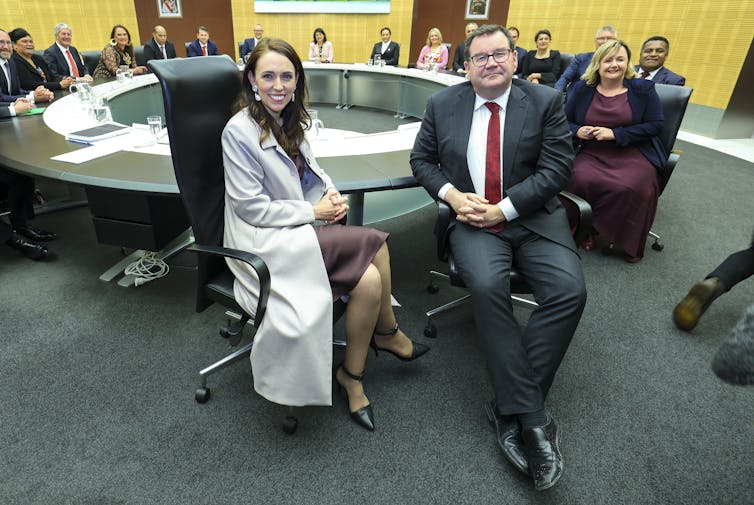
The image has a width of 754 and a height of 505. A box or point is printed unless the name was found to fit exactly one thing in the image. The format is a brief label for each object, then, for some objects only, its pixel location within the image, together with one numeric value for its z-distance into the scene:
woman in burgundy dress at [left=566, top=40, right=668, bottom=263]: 2.70
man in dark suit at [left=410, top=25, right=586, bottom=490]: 1.54
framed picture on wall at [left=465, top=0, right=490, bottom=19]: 8.99
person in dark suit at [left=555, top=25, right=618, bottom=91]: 4.30
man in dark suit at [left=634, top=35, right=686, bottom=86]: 3.72
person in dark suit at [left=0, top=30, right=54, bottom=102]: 3.25
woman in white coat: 1.39
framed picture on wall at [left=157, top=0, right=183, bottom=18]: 9.25
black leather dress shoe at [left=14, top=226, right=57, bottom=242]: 2.81
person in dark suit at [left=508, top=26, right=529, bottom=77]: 6.16
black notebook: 2.27
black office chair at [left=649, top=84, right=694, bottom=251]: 2.74
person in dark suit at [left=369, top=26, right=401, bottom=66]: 7.62
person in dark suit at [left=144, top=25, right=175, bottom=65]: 6.27
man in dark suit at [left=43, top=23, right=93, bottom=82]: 4.59
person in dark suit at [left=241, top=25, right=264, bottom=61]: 7.23
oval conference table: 1.87
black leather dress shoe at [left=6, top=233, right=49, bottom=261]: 2.61
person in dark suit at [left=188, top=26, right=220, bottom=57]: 7.30
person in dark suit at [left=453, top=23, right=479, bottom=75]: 6.64
